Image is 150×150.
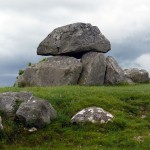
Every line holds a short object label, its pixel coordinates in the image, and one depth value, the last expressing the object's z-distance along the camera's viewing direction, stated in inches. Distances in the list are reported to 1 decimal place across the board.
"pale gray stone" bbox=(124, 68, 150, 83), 1967.3
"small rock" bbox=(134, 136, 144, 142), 948.0
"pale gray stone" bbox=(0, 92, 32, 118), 1051.9
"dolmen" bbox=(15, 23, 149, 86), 1724.9
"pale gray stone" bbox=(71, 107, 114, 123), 1042.7
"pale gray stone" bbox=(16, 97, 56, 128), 1008.9
